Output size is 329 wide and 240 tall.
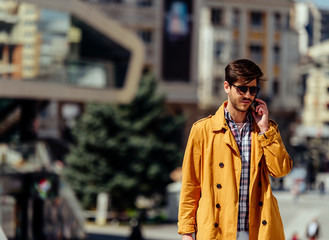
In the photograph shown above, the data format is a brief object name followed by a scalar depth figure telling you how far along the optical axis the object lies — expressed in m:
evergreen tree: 37.22
